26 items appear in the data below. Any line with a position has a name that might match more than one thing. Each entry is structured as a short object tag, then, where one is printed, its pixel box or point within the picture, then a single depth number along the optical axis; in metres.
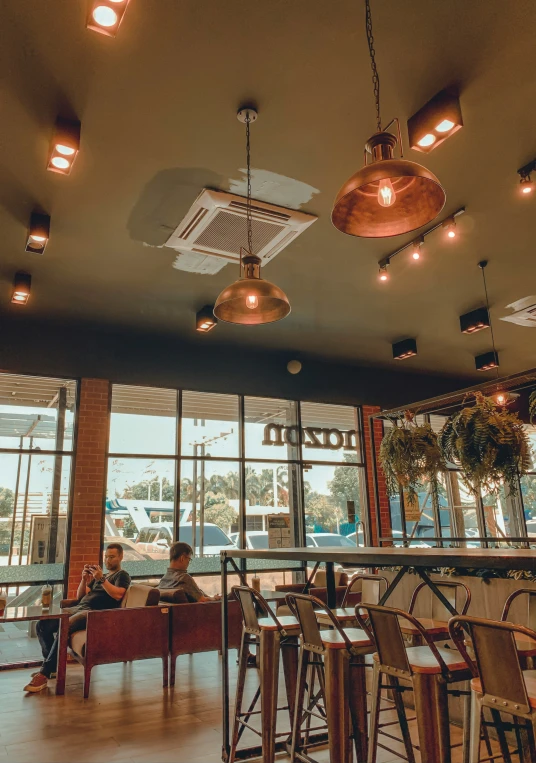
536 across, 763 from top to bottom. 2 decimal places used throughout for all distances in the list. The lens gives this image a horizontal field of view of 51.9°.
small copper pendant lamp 3.15
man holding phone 4.71
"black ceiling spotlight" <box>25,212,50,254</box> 4.29
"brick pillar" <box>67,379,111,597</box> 6.18
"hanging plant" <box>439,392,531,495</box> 3.82
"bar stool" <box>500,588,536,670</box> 2.08
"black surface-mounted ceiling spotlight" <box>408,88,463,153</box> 3.17
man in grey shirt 5.12
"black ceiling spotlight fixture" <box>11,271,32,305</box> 5.29
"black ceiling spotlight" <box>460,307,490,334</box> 6.25
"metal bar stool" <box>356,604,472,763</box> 1.87
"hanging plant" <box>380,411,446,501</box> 4.48
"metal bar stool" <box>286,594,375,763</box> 2.23
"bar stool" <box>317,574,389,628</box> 2.95
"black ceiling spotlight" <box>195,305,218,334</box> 6.14
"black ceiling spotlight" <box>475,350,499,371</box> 8.00
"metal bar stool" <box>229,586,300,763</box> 2.66
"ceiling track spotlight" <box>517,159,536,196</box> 3.87
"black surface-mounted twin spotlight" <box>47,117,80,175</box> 3.30
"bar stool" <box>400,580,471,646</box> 2.47
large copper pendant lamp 2.18
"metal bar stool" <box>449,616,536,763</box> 1.54
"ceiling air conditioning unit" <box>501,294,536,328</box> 6.18
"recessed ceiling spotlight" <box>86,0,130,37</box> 2.46
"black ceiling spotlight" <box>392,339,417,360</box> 7.36
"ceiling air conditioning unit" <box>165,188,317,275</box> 4.10
